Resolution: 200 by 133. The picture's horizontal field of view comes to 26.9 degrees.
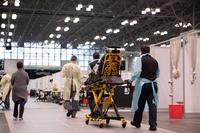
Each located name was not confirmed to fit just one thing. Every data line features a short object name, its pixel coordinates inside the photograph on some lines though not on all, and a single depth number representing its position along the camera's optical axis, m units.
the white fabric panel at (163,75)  17.86
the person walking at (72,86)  12.29
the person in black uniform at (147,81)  8.90
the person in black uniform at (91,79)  10.23
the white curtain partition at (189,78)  14.61
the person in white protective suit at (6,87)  17.16
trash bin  12.80
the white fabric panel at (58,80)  24.47
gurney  9.48
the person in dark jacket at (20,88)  11.51
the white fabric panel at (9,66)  32.31
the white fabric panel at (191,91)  15.09
